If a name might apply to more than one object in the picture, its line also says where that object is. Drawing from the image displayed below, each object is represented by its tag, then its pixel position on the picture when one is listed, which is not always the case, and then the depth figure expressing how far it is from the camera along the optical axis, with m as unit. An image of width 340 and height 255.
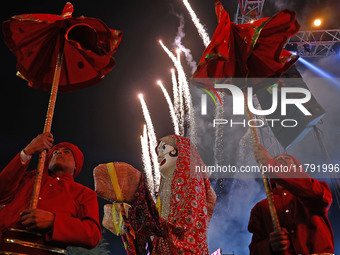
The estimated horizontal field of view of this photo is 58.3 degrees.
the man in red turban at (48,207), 2.69
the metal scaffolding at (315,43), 11.08
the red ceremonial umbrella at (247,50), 3.20
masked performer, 3.77
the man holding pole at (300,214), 3.23
